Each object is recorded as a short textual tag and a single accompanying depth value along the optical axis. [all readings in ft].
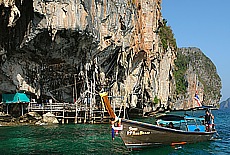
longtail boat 66.18
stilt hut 121.80
